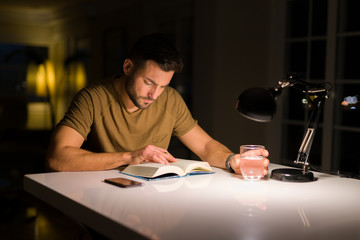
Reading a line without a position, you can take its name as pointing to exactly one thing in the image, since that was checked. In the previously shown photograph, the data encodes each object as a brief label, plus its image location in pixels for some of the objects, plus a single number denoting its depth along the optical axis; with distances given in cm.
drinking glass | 162
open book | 162
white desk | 102
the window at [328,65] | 353
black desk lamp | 153
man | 193
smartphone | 147
